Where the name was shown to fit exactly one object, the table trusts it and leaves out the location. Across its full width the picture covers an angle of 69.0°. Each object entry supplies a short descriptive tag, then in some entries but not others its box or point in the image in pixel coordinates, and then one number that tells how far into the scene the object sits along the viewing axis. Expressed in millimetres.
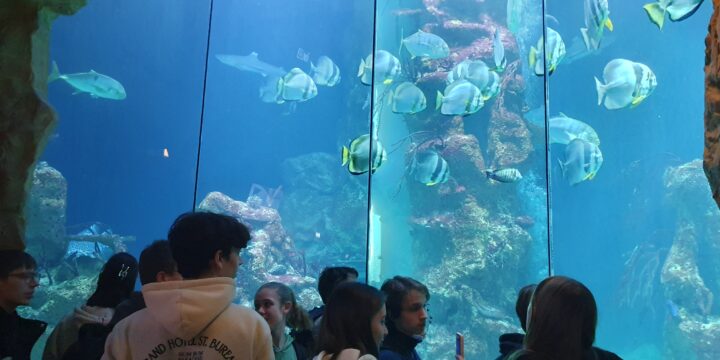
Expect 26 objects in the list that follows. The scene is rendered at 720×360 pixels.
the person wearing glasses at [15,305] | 2170
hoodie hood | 1464
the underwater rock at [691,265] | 12680
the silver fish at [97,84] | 8922
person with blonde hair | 2432
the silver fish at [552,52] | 5583
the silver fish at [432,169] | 6168
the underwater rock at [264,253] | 12148
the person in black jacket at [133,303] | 1910
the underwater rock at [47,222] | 9852
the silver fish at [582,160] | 6605
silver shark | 20656
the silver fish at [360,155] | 4414
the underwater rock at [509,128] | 11578
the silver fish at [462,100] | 6051
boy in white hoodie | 1473
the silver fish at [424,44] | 7867
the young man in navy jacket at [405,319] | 2352
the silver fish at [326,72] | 8844
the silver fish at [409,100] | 6438
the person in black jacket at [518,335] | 2104
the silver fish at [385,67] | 7191
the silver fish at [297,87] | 8680
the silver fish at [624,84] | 6242
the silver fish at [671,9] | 3787
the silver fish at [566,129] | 10117
